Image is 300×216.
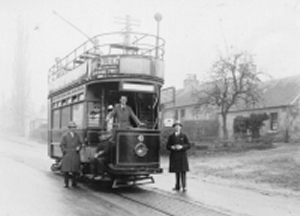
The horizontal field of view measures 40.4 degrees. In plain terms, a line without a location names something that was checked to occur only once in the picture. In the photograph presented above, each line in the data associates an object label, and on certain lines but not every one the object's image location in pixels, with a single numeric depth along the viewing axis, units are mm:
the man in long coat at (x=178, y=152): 10000
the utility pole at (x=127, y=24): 30272
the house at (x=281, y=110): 29656
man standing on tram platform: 10102
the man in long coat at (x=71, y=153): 10586
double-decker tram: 9664
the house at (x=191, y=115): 34512
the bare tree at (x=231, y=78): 26391
